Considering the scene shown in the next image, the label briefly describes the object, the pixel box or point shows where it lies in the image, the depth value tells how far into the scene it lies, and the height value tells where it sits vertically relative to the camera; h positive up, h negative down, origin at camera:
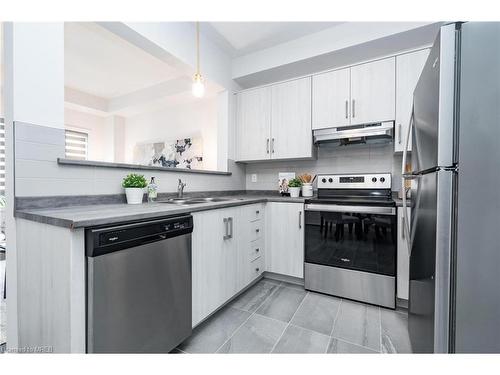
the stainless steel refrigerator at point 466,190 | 0.77 -0.02
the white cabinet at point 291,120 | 2.44 +0.73
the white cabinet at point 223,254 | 1.49 -0.55
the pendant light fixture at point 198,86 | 1.81 +0.80
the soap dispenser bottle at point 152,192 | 1.84 -0.07
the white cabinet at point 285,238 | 2.19 -0.54
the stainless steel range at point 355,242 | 1.83 -0.50
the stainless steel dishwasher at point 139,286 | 0.92 -0.49
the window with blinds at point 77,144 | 4.43 +0.80
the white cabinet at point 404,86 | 1.95 +0.88
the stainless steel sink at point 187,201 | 1.85 -0.15
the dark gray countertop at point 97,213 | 0.90 -0.14
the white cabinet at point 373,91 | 2.06 +0.89
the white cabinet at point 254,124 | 2.67 +0.75
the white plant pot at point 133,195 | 1.61 -0.08
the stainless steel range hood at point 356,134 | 2.06 +0.49
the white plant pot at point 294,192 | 2.54 -0.08
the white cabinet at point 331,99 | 2.23 +0.88
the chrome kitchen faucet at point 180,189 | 2.13 -0.05
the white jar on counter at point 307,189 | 2.54 -0.06
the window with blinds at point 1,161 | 2.51 +0.27
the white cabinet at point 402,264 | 1.80 -0.64
